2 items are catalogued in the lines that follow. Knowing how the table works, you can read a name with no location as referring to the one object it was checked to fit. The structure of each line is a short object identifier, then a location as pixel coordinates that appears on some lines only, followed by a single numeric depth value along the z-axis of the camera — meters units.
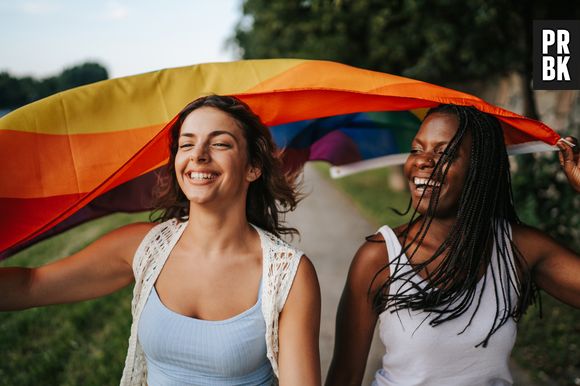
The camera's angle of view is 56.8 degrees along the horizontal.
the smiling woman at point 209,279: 2.06
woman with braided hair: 2.15
